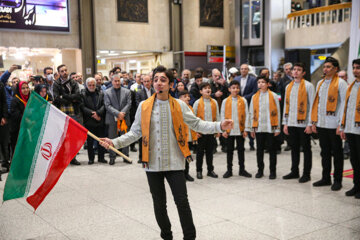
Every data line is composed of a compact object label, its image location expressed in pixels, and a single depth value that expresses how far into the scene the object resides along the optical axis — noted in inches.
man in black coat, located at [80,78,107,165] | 331.6
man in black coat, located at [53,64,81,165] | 327.0
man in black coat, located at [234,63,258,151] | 347.9
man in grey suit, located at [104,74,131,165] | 327.3
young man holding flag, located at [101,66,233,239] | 139.3
